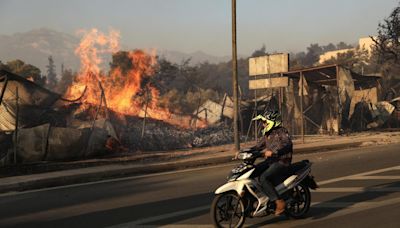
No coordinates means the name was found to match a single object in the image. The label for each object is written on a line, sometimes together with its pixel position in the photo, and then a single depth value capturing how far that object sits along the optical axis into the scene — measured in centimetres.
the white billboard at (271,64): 2134
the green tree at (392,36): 3444
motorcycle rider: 664
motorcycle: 638
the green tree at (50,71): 11814
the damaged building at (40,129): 1555
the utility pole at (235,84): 1766
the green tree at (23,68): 4619
